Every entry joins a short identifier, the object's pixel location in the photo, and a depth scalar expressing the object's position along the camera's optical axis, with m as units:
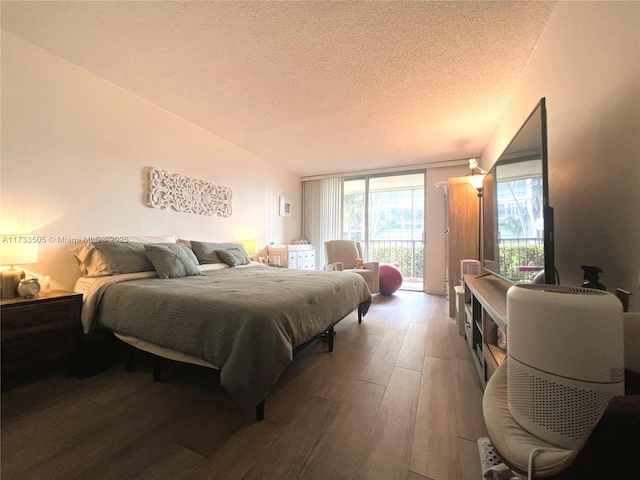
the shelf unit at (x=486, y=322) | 1.31
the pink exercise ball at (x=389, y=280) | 4.53
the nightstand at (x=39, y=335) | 1.55
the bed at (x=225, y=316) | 1.28
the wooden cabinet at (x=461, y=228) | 3.10
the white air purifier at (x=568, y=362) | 0.56
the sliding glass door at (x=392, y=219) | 5.82
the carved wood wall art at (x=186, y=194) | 2.84
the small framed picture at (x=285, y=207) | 5.14
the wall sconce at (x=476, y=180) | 2.92
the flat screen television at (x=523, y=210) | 1.11
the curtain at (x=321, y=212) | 5.51
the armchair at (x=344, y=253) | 4.45
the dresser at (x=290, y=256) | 4.39
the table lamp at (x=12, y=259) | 1.62
